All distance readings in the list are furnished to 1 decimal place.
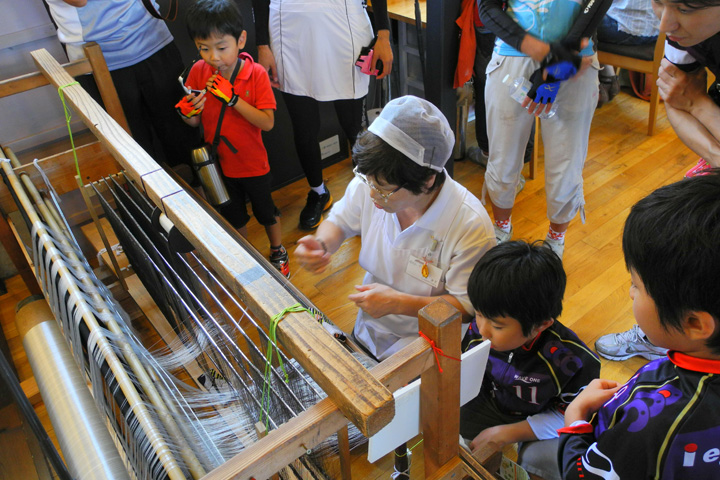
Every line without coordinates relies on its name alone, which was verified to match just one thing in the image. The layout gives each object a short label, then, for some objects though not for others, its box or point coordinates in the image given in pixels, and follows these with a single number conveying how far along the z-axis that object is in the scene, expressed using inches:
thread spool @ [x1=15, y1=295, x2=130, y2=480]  33.2
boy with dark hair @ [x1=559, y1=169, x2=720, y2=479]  26.7
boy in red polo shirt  75.6
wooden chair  111.8
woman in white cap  49.1
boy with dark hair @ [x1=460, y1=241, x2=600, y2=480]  45.1
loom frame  24.6
